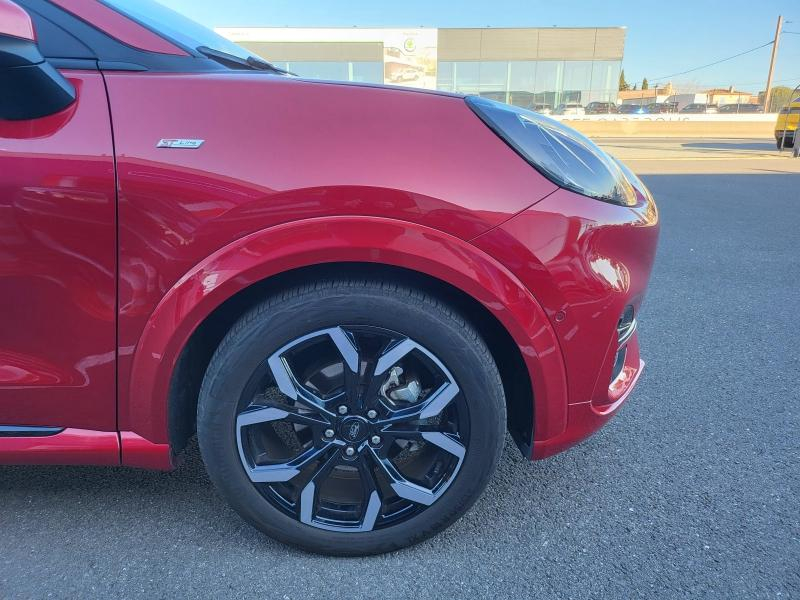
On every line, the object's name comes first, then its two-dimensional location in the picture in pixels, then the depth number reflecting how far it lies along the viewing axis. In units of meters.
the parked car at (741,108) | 36.94
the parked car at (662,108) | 36.77
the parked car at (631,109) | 36.09
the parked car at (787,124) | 13.92
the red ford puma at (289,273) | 1.35
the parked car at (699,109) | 37.03
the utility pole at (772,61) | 35.92
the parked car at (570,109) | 34.38
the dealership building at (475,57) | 35.62
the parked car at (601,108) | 34.94
